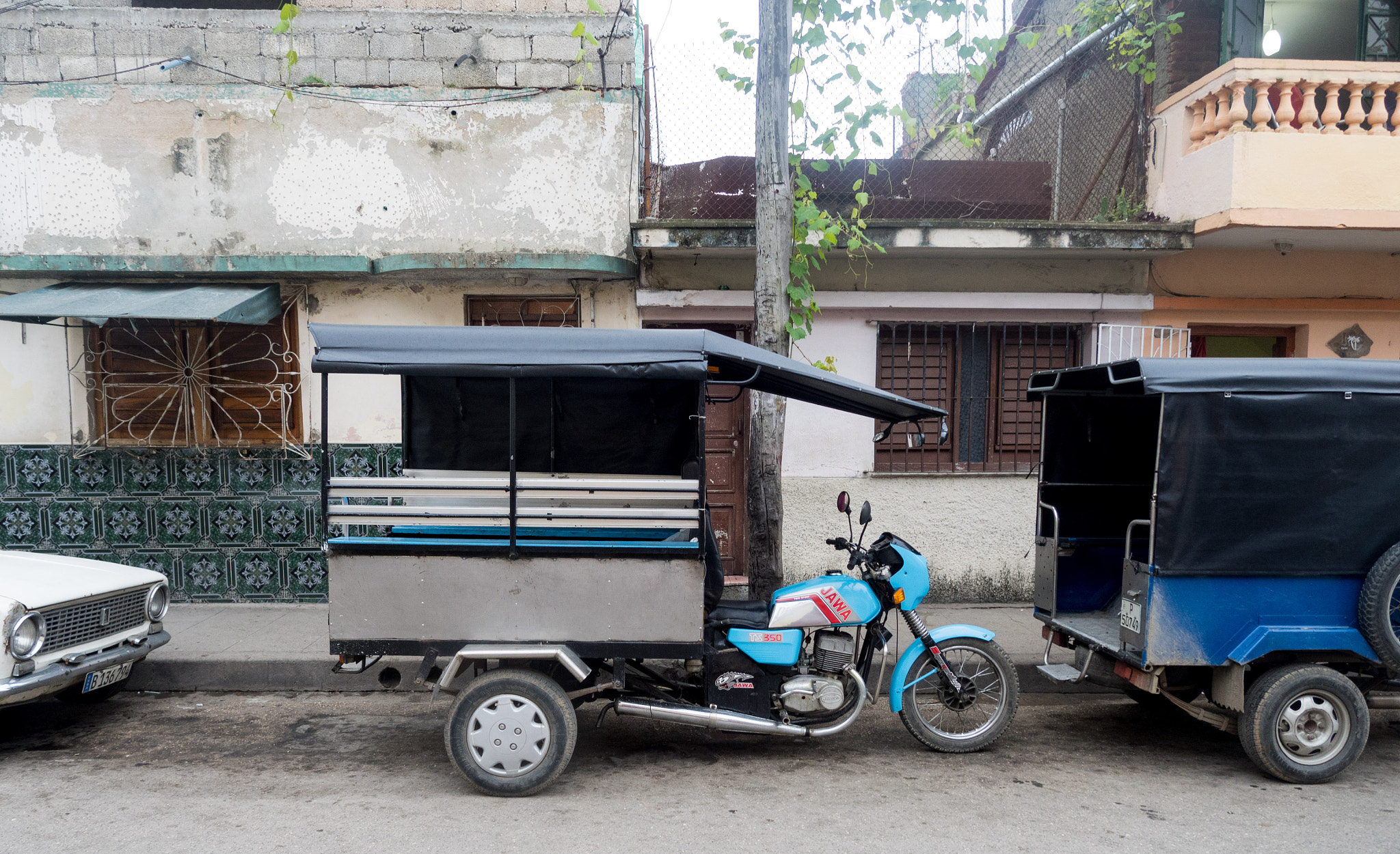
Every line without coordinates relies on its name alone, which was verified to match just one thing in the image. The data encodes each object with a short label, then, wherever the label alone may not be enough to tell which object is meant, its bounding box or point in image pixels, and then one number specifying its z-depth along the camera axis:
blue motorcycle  4.43
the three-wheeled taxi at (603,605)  4.11
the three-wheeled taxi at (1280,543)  4.34
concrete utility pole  5.97
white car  4.46
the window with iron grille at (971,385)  8.20
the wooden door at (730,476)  8.01
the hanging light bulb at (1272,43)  8.06
